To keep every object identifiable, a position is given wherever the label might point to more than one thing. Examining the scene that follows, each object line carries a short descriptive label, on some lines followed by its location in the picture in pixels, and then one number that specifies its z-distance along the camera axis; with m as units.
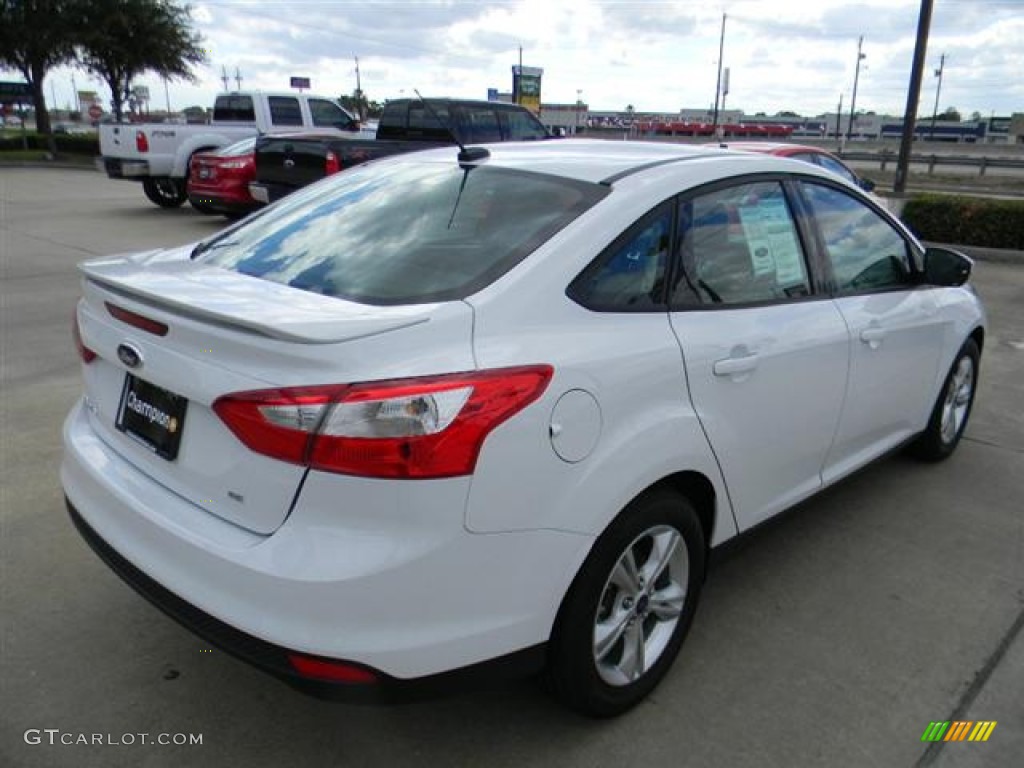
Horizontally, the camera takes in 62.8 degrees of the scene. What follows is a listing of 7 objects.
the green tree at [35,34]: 30.73
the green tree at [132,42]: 31.70
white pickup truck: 14.80
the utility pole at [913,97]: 13.90
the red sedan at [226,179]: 12.61
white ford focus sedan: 1.90
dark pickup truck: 11.24
